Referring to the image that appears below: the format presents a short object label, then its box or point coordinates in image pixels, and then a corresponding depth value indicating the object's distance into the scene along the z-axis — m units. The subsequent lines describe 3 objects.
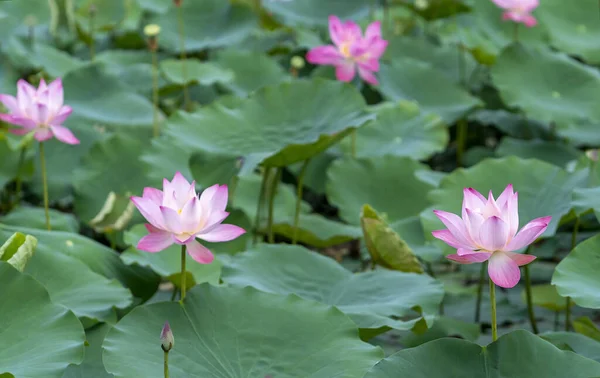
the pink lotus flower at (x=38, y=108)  9.90
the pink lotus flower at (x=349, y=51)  10.58
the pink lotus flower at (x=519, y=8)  11.15
